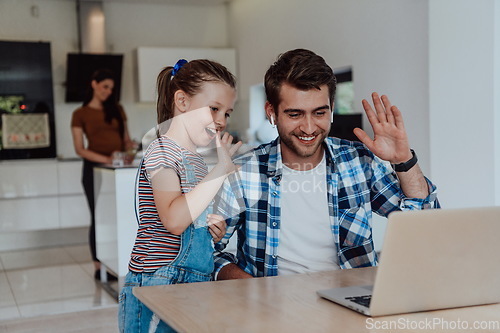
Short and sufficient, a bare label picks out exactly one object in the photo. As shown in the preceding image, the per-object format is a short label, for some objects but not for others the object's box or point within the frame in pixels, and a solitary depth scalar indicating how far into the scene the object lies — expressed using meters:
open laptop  1.04
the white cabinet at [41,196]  5.46
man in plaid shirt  1.77
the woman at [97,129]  4.34
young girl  1.47
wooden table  1.04
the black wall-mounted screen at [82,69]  5.84
